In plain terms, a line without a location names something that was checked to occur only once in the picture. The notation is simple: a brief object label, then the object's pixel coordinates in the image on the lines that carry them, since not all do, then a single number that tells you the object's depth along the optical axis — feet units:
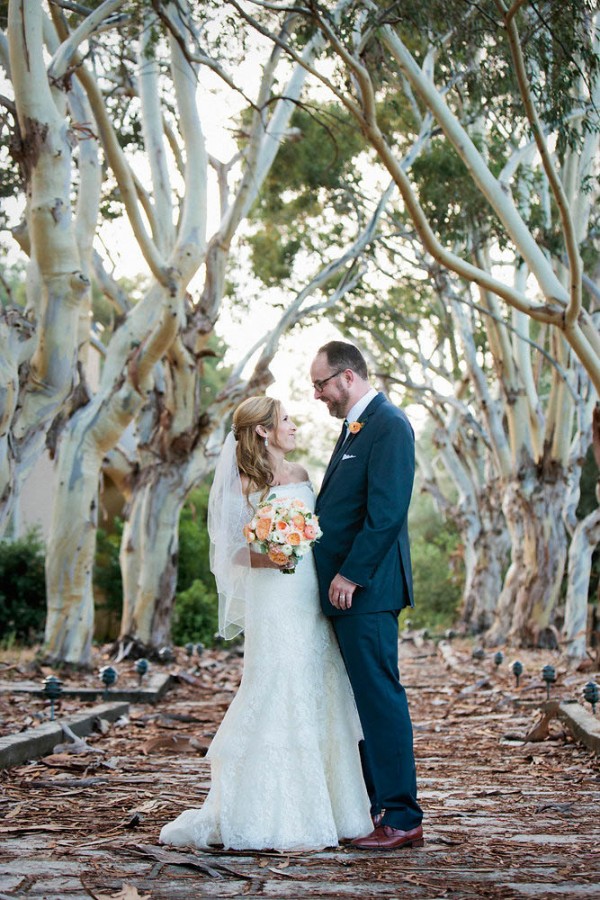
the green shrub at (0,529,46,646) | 62.64
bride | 16.05
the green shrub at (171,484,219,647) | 72.64
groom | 16.21
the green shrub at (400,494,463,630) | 113.29
